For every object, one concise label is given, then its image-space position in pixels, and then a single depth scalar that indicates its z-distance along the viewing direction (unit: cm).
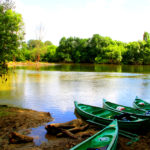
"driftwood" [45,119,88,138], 733
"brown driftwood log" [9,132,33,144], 656
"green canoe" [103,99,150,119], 947
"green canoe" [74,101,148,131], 762
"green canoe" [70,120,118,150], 532
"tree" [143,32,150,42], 10269
